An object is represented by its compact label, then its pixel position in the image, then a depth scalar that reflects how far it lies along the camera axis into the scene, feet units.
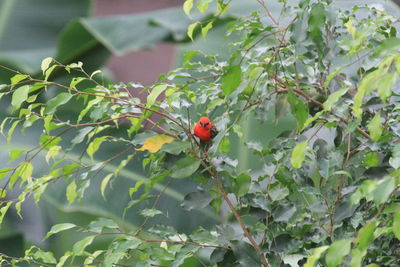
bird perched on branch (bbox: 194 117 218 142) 38.76
